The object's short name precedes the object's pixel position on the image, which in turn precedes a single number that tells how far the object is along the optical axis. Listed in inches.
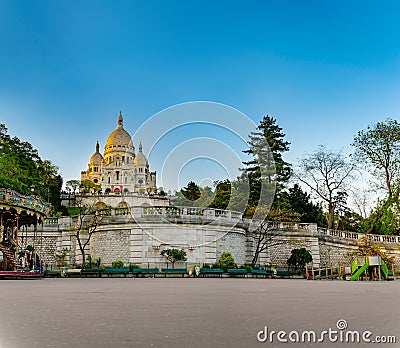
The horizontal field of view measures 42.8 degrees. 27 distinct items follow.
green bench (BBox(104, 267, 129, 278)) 1271.7
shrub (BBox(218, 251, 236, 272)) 1401.3
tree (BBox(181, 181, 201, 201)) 3419.3
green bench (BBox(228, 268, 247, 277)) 1330.0
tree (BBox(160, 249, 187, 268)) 1371.8
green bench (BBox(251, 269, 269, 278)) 1382.9
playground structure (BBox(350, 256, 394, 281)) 1206.9
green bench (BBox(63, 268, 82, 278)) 1328.7
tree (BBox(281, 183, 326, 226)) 2357.3
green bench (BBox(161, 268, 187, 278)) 1289.4
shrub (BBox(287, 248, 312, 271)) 1594.5
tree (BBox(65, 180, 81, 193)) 4212.4
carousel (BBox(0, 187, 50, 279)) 1052.2
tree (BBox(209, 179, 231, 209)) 2291.5
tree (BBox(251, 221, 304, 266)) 1562.5
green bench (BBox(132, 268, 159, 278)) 1274.6
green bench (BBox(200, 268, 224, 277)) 1309.1
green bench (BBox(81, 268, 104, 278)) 1296.8
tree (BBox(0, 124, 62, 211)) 2251.8
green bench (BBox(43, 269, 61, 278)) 1341.0
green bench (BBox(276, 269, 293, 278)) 1447.3
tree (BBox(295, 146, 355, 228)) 1945.1
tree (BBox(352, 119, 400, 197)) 1791.3
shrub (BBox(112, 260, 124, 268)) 1366.9
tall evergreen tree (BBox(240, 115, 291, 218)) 2165.4
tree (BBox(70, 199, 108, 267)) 1462.8
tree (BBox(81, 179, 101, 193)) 4254.4
